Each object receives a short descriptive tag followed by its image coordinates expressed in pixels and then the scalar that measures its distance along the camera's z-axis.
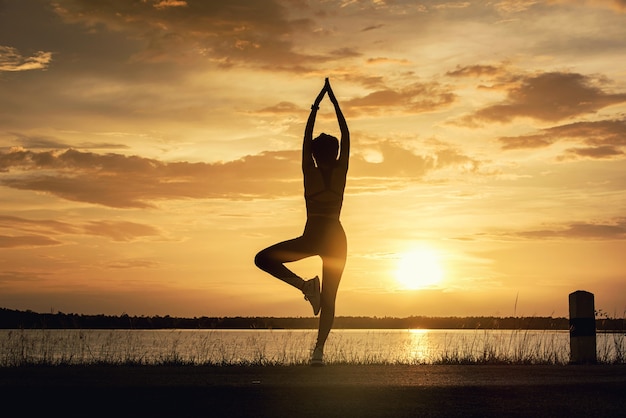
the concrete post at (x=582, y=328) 14.18
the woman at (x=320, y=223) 10.69
